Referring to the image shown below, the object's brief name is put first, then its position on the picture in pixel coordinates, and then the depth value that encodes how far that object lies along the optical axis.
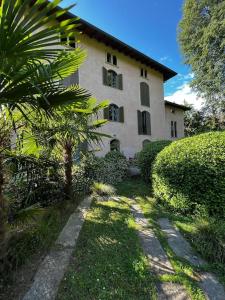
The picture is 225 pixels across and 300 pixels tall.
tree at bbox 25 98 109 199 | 3.25
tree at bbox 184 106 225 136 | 14.65
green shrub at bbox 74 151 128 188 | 6.36
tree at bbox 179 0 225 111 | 10.79
